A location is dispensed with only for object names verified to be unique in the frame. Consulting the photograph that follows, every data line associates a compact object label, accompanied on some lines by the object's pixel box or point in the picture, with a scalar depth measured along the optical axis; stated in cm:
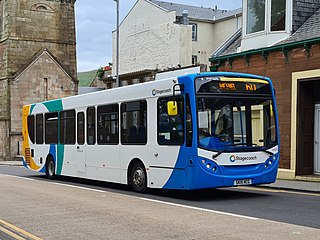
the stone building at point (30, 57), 4881
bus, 1255
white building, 4878
